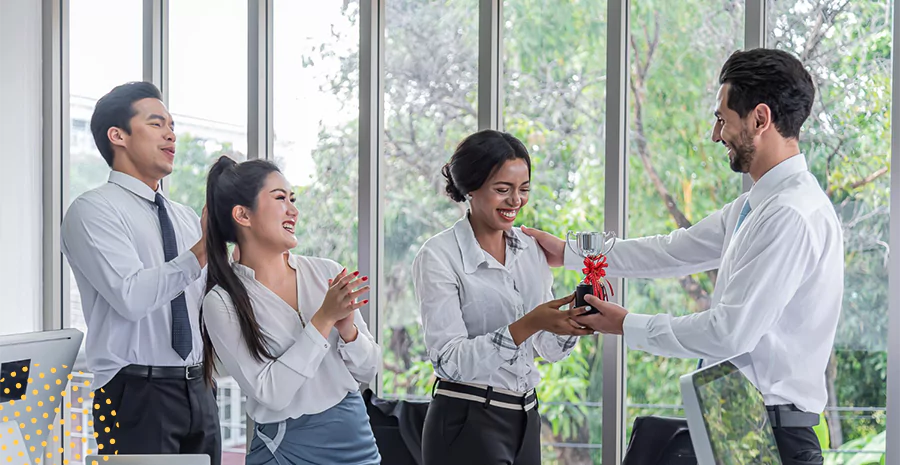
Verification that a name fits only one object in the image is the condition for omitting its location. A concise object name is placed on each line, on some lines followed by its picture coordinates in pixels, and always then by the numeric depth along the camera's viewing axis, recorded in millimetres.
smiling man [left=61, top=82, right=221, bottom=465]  2500
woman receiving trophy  2197
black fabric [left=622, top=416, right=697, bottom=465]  3121
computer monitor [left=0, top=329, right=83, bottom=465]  1519
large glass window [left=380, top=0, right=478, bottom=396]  3787
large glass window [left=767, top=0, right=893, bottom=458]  3082
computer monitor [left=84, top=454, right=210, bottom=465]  1383
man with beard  1988
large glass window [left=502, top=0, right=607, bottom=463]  3533
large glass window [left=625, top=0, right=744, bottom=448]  3352
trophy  2252
